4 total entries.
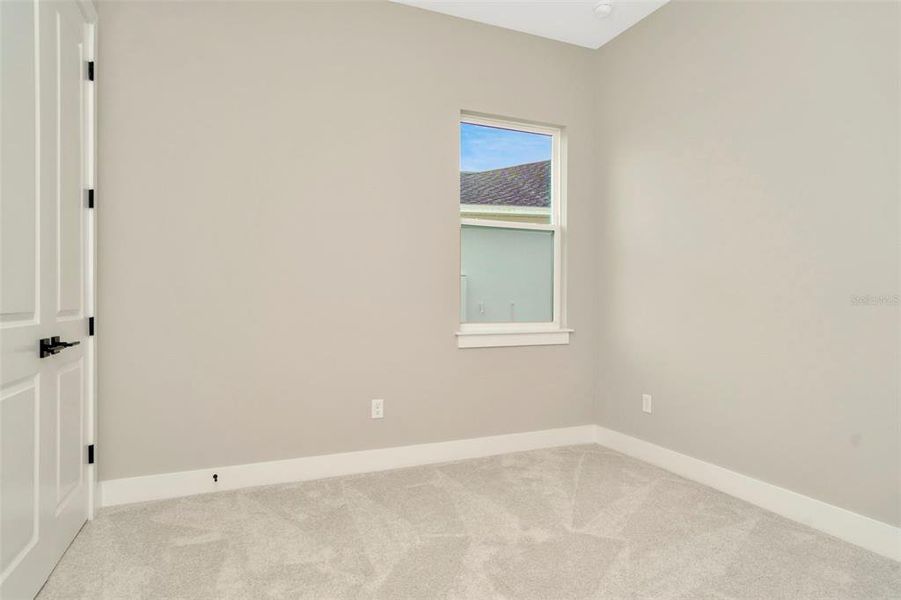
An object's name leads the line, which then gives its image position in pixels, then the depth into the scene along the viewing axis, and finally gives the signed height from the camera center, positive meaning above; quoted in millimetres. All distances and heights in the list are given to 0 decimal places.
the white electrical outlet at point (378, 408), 3168 -755
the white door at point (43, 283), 1636 +14
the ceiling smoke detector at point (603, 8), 3186 +1824
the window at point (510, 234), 3520 +418
